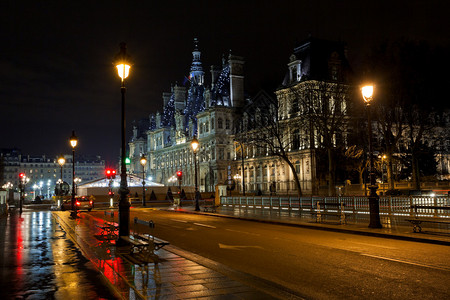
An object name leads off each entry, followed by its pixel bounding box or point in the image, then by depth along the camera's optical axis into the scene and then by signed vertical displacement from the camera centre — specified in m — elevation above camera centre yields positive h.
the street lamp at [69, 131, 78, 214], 25.56 +3.16
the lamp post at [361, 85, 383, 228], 17.45 -0.56
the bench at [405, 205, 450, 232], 15.55 -1.43
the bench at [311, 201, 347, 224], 20.08 -1.37
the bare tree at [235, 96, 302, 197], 63.44 +11.21
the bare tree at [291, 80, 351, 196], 36.43 +7.43
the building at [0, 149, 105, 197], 170.12 +10.33
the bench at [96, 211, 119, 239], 14.40 -1.33
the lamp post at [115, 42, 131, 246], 12.45 +0.48
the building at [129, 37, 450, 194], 55.01 +11.26
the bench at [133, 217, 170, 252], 9.66 -1.18
